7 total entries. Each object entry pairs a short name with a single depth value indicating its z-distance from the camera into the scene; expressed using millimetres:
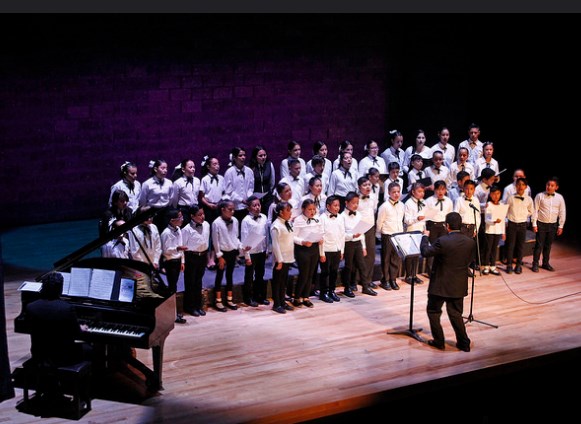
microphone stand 8220
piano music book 6457
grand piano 6289
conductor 7305
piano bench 6059
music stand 7848
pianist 5941
